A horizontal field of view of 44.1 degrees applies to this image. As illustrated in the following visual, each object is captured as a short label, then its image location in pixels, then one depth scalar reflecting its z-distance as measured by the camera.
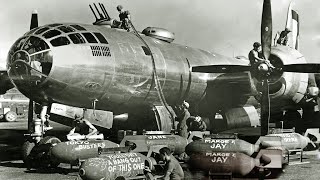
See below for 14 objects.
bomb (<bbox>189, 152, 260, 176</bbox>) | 9.87
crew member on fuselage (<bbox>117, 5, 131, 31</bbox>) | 15.09
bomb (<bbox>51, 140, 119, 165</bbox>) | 10.77
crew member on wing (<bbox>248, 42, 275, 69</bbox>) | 14.78
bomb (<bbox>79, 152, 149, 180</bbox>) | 8.51
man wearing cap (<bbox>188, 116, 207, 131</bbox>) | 15.36
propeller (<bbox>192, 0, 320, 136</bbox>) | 14.71
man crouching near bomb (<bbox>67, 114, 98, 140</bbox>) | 12.52
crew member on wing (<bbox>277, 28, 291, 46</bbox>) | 17.80
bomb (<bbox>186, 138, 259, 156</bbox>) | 10.48
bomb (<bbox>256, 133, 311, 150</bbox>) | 12.23
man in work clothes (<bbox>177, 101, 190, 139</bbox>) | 13.84
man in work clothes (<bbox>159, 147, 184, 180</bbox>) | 8.23
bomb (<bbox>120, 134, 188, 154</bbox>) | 11.62
